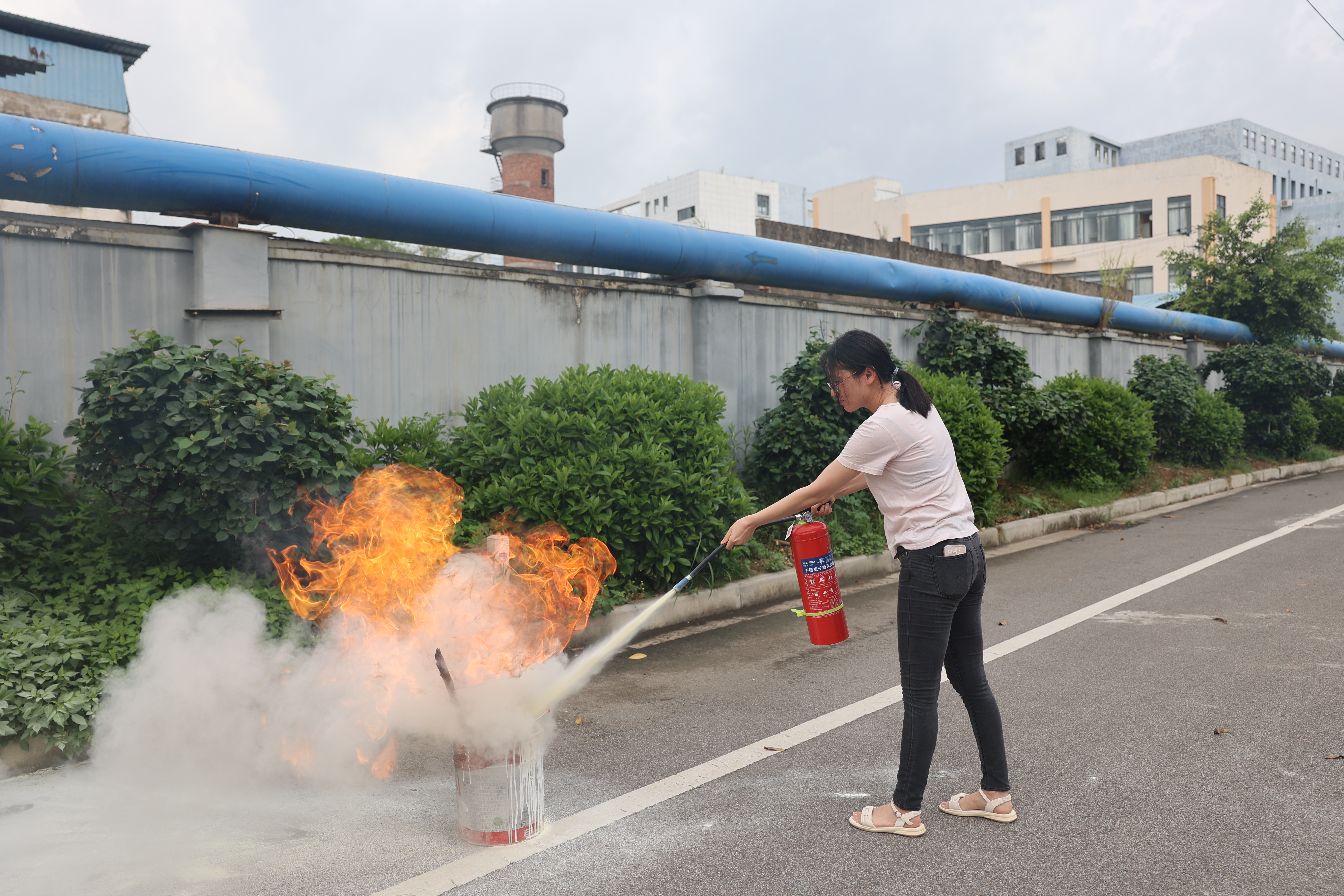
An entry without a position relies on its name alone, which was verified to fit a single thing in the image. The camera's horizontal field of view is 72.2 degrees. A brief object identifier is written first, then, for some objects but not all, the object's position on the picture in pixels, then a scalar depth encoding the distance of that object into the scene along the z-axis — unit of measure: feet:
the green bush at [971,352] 41.96
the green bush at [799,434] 30.89
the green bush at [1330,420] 73.67
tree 69.41
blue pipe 19.61
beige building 158.61
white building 215.51
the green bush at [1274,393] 64.23
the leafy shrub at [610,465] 22.27
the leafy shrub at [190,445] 16.84
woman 11.76
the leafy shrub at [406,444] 23.25
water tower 129.80
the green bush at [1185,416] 55.11
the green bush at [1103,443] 45.21
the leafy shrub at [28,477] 17.31
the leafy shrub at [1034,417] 41.73
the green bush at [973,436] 33.73
